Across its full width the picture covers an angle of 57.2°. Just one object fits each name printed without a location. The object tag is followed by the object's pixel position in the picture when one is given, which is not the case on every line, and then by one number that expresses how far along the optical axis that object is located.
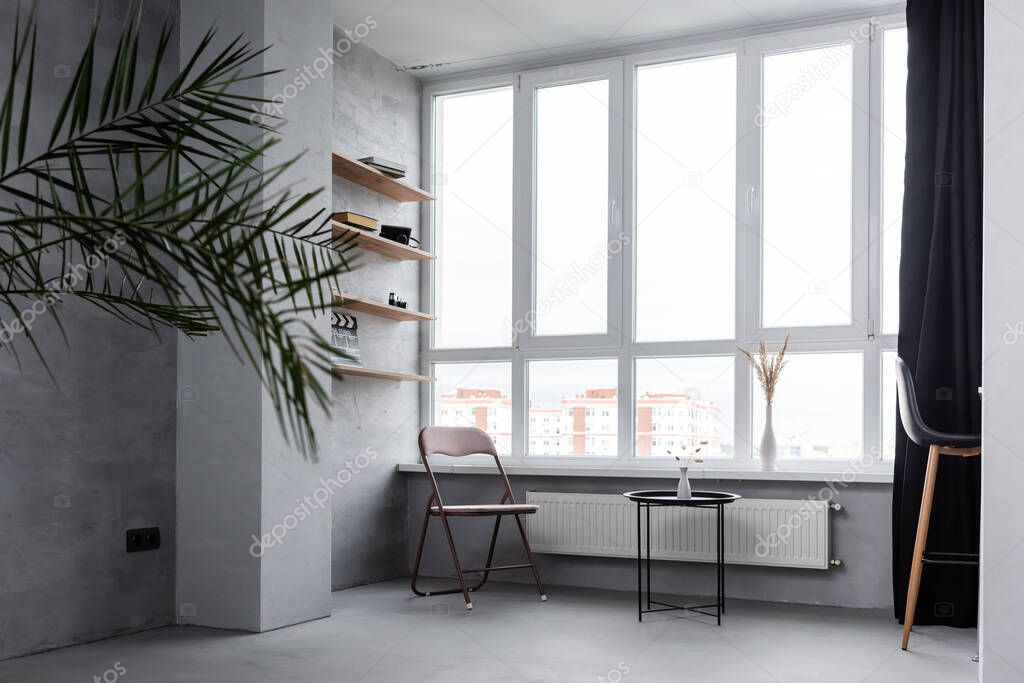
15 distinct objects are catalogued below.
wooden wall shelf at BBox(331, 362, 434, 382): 4.61
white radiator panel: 4.46
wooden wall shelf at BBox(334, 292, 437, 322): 4.67
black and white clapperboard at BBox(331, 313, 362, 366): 4.78
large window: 4.72
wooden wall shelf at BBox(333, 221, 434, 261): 4.77
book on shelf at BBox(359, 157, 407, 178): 4.95
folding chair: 4.45
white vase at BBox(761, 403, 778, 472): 4.65
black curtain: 4.12
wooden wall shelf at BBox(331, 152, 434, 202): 4.75
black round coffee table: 4.04
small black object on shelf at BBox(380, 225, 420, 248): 5.09
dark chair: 3.52
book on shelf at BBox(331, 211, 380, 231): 4.60
